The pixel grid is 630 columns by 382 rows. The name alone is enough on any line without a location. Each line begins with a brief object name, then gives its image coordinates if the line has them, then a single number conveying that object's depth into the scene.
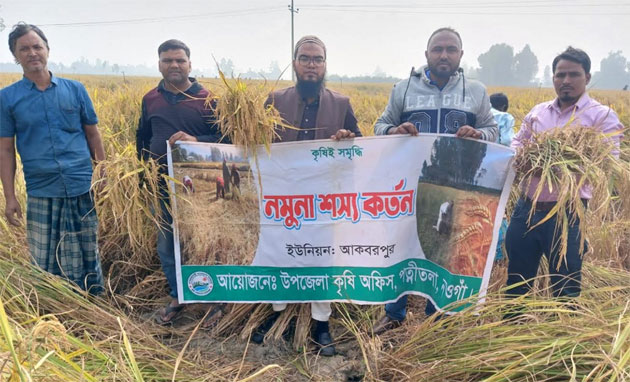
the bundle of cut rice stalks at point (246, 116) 2.14
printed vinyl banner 2.18
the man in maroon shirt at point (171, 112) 2.41
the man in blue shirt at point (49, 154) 2.34
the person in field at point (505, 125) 4.00
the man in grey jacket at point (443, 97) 2.33
